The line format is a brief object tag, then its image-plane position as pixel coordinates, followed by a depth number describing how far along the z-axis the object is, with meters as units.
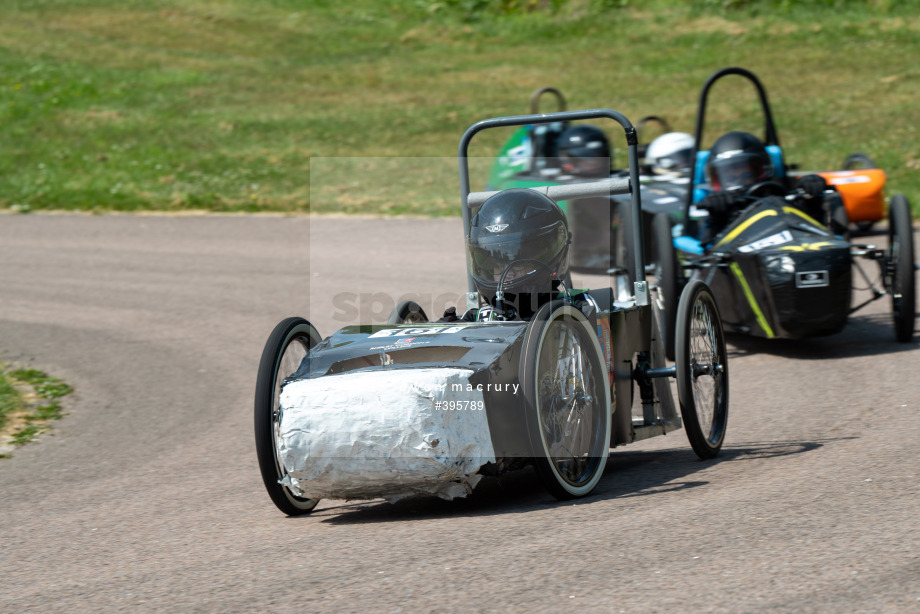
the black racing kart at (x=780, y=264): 17.66
